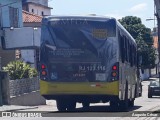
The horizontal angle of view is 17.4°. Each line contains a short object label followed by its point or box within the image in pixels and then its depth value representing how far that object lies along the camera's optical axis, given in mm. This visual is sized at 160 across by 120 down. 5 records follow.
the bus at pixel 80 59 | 18641
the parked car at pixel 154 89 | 40625
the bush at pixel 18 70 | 32531
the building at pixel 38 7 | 75250
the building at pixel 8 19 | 39969
